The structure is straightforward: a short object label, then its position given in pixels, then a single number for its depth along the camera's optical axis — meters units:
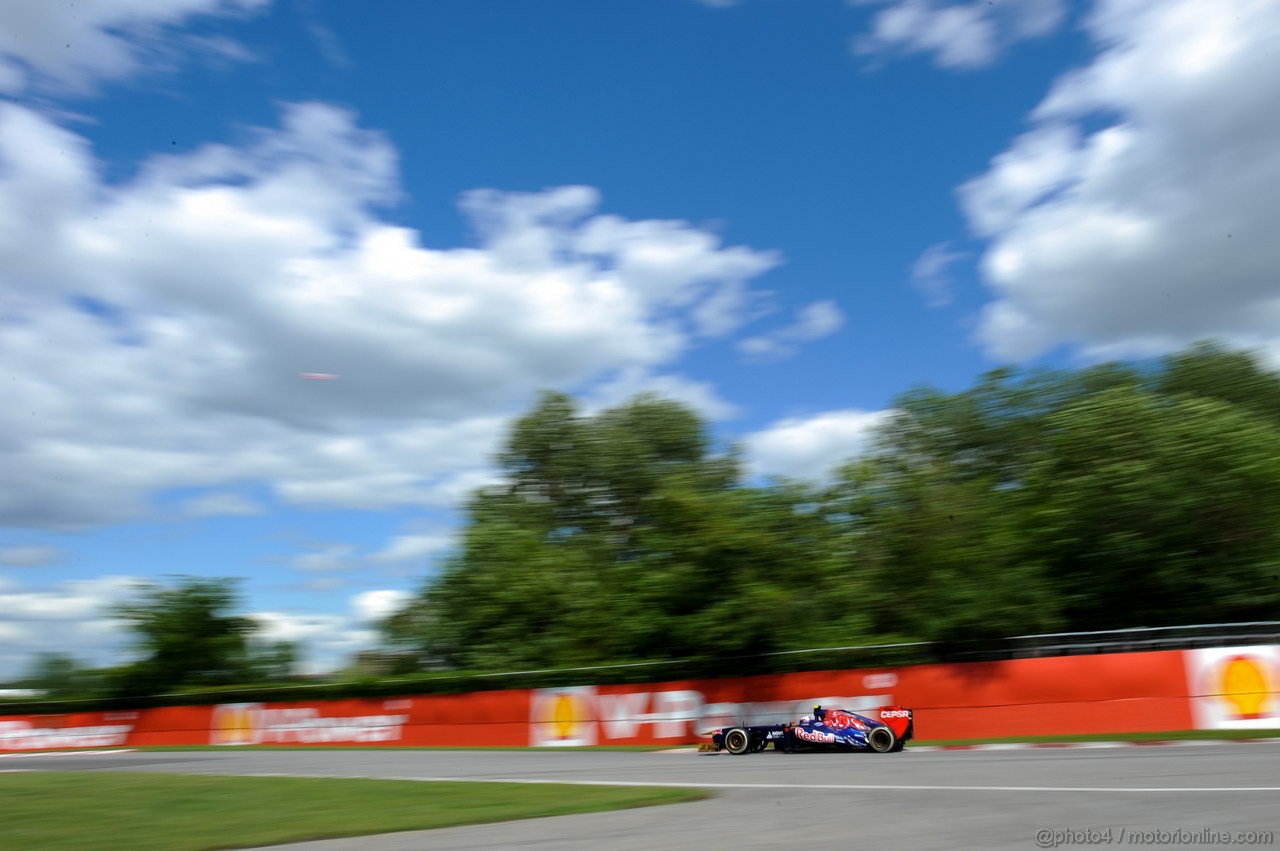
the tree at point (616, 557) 31.03
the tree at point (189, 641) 46.09
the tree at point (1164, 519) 28.84
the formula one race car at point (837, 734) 20.34
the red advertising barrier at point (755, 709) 21.83
